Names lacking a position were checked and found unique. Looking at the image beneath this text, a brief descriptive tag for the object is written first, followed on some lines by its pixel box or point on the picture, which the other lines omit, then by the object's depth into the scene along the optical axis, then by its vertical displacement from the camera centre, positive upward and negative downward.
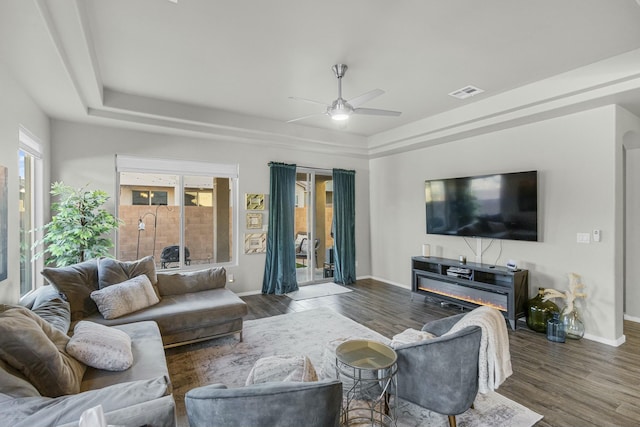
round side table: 1.95 -1.05
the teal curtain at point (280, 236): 5.61 -0.39
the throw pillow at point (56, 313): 2.37 -0.78
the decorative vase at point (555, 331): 3.50 -1.32
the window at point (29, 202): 3.41 +0.16
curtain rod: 6.07 +0.90
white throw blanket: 1.92 -0.87
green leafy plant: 3.59 -0.15
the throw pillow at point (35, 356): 1.58 -0.73
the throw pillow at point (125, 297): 2.97 -0.81
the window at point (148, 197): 4.77 +0.26
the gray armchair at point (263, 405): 1.25 -0.76
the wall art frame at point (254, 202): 5.53 +0.21
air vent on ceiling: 3.85 +1.52
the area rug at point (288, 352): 2.26 -1.44
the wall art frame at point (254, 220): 5.57 -0.12
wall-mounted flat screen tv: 4.10 +0.10
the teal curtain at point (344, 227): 6.38 -0.27
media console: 3.96 -0.99
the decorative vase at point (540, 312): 3.73 -1.18
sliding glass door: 6.30 -0.24
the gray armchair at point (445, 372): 1.89 -0.98
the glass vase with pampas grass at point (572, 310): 3.59 -1.12
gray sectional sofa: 1.24 -0.80
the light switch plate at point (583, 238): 3.68 -0.30
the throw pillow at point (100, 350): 2.00 -0.88
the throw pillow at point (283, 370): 1.84 -0.95
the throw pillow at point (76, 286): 2.95 -0.68
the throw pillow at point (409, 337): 2.39 -0.98
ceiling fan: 3.23 +1.13
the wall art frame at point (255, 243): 5.55 -0.52
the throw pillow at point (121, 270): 3.26 -0.61
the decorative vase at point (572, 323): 3.59 -1.27
